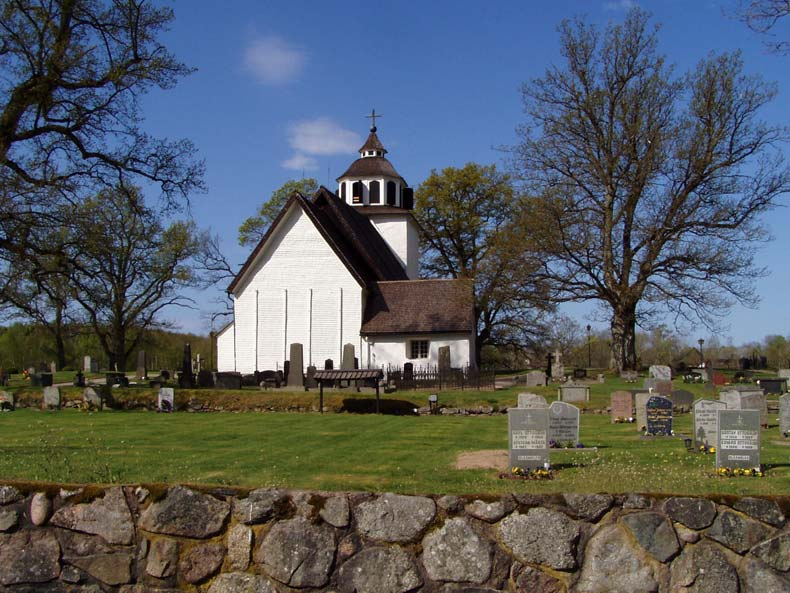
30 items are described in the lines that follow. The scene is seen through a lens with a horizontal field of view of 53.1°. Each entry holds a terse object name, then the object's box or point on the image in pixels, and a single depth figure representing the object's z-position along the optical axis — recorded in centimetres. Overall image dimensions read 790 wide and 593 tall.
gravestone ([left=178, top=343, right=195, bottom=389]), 3011
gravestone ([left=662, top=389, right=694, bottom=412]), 1956
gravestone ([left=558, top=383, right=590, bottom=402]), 2277
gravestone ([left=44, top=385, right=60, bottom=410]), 2180
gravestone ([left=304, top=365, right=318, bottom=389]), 2906
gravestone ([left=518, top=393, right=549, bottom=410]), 1464
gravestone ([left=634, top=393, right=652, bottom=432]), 1465
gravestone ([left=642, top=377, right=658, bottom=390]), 2133
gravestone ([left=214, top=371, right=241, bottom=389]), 2942
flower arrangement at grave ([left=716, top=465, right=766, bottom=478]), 912
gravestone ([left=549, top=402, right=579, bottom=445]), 1198
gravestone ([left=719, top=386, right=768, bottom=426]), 1469
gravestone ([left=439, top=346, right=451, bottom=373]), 3219
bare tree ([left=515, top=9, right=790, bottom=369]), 3438
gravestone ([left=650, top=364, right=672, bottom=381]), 2945
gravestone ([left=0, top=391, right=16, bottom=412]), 2178
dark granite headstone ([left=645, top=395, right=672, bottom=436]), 1366
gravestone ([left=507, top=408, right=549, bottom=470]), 943
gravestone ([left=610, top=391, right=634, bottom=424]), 1767
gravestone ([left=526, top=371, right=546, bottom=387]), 2914
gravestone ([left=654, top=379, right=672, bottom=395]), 1978
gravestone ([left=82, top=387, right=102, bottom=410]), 2191
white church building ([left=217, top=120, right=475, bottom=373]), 3562
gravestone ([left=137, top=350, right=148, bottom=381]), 3900
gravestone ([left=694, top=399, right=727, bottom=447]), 1145
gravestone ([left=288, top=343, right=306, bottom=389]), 2939
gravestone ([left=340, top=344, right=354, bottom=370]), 3247
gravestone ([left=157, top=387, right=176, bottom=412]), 2181
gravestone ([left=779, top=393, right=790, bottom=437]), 1391
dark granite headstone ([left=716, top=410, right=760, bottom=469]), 930
